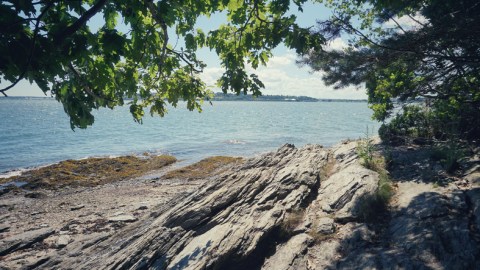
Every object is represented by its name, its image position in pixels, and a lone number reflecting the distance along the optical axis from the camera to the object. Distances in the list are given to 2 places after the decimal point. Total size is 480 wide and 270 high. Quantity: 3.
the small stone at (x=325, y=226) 7.18
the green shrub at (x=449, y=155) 8.67
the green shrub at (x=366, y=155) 10.48
